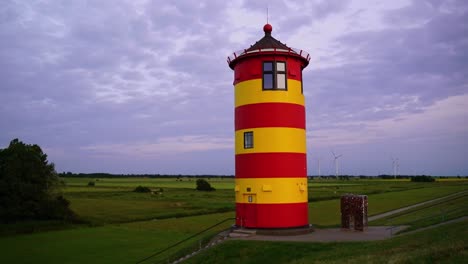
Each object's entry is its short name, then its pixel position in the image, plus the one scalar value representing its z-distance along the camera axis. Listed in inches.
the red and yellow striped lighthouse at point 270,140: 709.3
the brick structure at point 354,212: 718.5
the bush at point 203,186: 4139.0
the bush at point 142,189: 3804.1
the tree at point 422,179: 5730.8
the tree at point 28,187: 1663.4
